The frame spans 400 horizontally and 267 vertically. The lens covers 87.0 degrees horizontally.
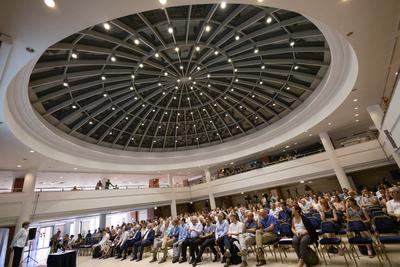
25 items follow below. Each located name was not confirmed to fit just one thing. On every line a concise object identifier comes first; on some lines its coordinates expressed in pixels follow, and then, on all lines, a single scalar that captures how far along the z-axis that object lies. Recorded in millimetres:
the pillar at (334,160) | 15141
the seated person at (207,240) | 6930
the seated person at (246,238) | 5887
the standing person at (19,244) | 8406
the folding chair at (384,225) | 4699
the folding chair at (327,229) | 5078
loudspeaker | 11234
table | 6762
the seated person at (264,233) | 5859
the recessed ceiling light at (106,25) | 7837
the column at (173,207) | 22109
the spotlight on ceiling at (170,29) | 9130
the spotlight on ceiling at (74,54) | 8961
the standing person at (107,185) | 19088
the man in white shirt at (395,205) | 5196
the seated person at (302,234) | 4957
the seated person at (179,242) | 7887
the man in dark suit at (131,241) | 10211
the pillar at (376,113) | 12154
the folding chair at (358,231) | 4520
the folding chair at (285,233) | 5789
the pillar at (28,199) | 12702
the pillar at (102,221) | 19270
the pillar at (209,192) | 22392
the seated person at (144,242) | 9367
